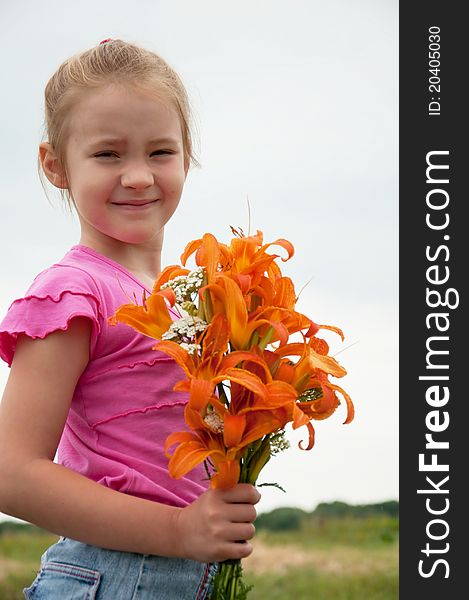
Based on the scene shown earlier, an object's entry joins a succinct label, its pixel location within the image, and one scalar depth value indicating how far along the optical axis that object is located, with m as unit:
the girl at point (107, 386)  2.05
